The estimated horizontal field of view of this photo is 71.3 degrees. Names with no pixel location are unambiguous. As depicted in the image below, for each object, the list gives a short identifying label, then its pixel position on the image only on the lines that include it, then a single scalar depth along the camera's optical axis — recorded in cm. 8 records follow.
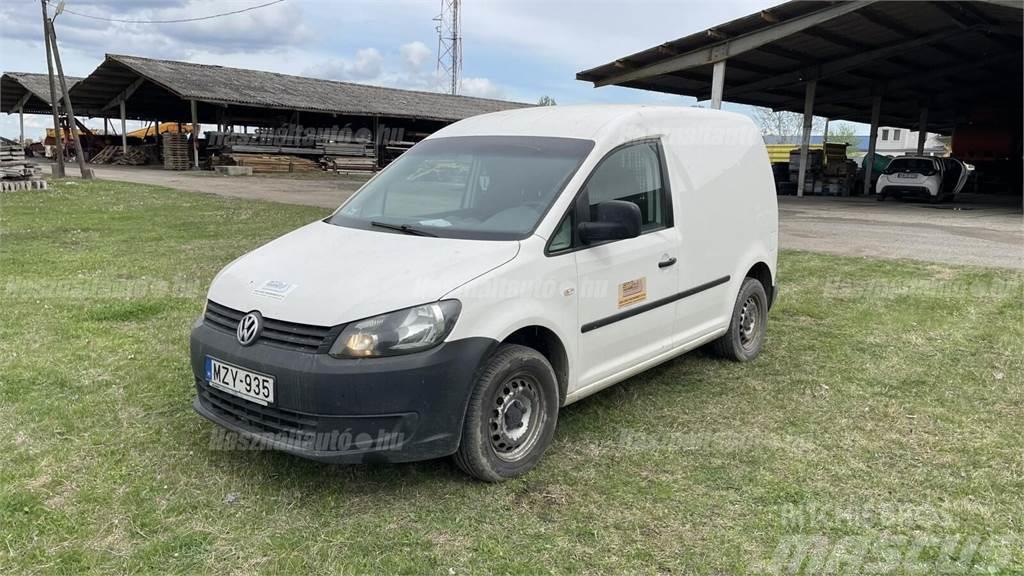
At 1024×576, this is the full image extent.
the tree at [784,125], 6556
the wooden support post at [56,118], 2239
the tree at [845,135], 7879
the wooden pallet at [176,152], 3272
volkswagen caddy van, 305
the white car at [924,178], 2270
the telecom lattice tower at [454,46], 5822
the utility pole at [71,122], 2275
